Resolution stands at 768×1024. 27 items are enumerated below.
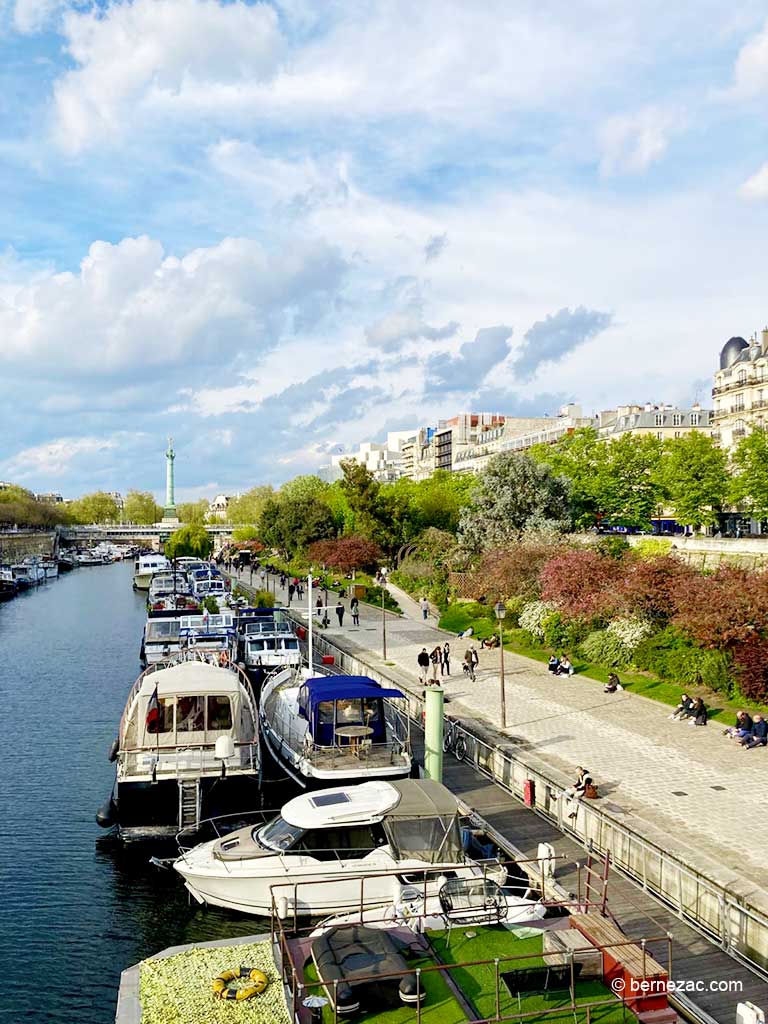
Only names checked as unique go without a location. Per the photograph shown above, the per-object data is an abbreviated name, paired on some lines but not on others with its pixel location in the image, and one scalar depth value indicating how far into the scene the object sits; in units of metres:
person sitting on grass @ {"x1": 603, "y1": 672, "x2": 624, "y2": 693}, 30.76
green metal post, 21.06
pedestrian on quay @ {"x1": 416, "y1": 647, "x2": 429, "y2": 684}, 31.96
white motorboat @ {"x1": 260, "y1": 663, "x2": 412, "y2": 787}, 20.33
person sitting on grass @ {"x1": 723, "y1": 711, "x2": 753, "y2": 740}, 23.89
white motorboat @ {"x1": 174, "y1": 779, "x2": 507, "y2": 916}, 15.57
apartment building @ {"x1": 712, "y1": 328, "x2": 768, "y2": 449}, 79.19
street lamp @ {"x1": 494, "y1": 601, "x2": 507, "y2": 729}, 25.42
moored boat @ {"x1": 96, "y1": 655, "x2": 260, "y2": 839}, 19.80
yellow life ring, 11.78
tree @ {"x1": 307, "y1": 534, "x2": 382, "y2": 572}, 68.94
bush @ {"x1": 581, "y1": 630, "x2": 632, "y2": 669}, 33.81
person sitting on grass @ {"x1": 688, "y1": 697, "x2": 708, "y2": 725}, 26.20
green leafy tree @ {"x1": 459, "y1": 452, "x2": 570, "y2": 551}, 55.12
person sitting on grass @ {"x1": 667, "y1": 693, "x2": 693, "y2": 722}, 26.86
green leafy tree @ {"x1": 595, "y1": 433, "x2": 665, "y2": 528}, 63.91
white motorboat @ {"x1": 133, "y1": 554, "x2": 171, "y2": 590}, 93.88
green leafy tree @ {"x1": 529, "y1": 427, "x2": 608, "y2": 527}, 64.12
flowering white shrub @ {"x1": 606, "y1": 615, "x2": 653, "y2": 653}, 33.72
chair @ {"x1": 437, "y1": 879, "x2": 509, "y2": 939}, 13.45
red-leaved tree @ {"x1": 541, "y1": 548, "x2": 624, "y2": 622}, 35.97
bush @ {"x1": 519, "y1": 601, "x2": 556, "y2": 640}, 39.59
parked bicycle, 24.08
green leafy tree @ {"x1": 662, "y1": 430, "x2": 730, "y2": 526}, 61.22
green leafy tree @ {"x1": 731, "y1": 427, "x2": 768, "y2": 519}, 56.00
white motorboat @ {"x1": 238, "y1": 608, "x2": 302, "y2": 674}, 36.84
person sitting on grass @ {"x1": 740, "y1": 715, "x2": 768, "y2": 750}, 23.73
